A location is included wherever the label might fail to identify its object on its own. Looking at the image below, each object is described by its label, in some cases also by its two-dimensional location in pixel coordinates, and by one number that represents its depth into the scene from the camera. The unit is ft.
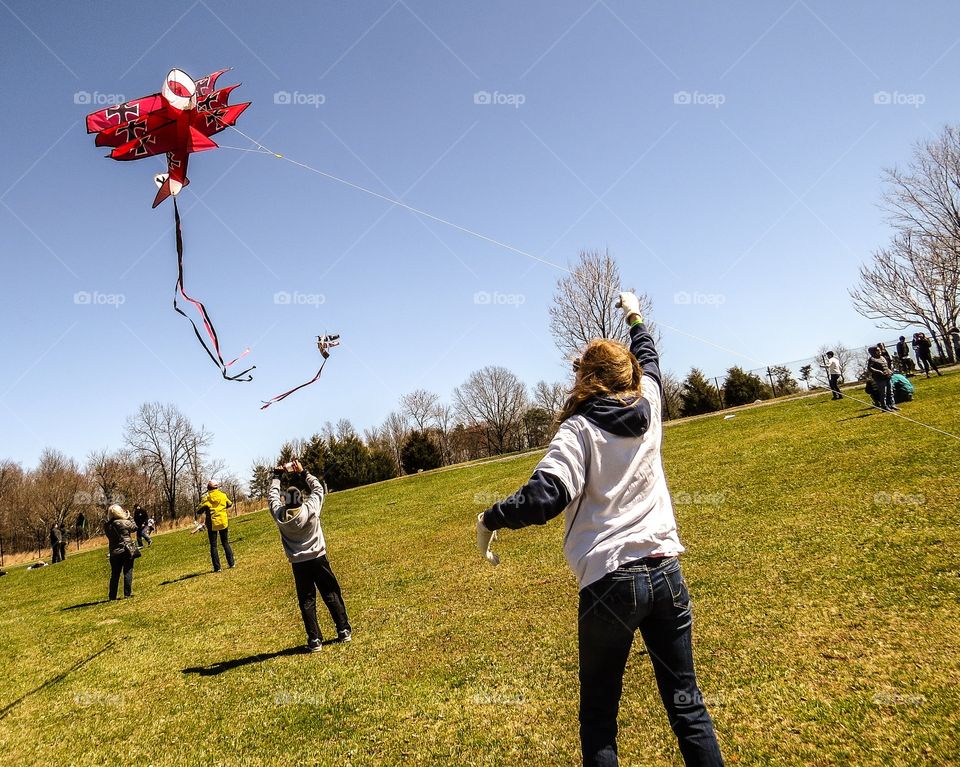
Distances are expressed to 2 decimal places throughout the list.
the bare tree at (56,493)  184.14
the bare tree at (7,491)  189.78
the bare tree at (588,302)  115.85
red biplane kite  17.67
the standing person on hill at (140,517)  73.10
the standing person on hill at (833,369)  59.88
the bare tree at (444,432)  222.69
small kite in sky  26.78
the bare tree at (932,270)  105.19
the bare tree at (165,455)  224.12
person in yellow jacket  43.24
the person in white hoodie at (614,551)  8.47
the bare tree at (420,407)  270.26
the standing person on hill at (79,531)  165.09
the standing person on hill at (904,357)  73.08
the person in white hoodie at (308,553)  22.18
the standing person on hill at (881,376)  46.91
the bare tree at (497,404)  247.09
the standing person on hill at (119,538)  37.81
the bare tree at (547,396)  264.42
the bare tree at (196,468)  229.68
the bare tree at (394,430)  252.42
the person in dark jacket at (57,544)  79.66
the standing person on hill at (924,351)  68.19
